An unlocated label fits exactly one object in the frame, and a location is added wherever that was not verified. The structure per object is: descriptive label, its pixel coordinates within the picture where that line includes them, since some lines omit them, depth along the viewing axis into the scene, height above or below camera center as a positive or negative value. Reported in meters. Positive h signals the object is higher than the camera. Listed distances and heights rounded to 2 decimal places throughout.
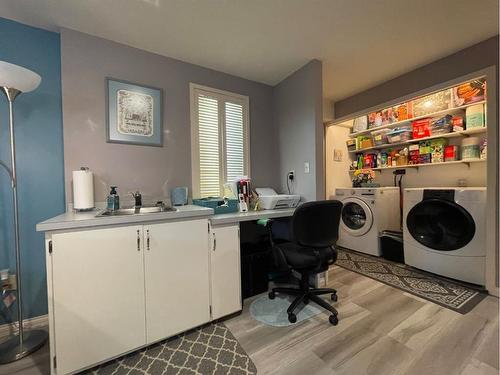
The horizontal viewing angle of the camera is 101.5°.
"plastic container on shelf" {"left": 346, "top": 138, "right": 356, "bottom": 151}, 3.53 +0.68
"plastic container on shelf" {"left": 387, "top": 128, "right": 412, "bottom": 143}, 2.90 +0.68
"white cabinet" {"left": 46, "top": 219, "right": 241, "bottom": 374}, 1.12 -0.62
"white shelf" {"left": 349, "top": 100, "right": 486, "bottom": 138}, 2.41 +0.86
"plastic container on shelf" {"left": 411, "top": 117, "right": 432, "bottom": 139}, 2.73 +0.73
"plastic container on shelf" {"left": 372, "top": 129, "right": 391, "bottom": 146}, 3.12 +0.71
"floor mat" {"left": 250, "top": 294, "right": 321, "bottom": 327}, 1.61 -1.07
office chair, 1.47 -0.45
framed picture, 1.75 +0.67
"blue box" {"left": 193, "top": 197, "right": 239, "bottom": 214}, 1.78 -0.16
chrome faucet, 1.70 -0.09
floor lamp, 1.19 -0.08
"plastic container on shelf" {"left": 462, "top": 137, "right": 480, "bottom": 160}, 2.37 +0.37
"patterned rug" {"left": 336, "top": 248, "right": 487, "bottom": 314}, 1.79 -1.05
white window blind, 2.12 +0.53
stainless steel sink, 1.43 -0.16
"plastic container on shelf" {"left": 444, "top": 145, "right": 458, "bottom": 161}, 2.53 +0.35
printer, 2.01 -0.16
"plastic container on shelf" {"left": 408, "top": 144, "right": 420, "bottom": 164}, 2.86 +0.39
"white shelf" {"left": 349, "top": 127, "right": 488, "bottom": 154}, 2.35 +0.57
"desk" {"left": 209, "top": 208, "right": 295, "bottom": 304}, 1.57 -0.56
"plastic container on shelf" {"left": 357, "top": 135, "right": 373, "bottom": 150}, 3.33 +0.69
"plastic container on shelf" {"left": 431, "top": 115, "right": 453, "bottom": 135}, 2.54 +0.71
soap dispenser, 1.58 -0.09
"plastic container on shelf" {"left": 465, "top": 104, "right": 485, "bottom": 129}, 2.25 +0.72
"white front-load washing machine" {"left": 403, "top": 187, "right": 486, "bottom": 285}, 1.96 -0.54
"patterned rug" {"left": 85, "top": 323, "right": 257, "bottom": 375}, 1.19 -1.07
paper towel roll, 1.51 +0.00
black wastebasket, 2.64 -0.84
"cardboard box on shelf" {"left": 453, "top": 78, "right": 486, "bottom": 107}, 2.23 +0.99
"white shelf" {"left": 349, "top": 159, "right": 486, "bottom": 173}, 2.42 +0.23
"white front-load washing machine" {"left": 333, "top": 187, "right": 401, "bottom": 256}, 2.82 -0.47
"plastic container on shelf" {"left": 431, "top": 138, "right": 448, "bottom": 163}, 2.64 +0.42
